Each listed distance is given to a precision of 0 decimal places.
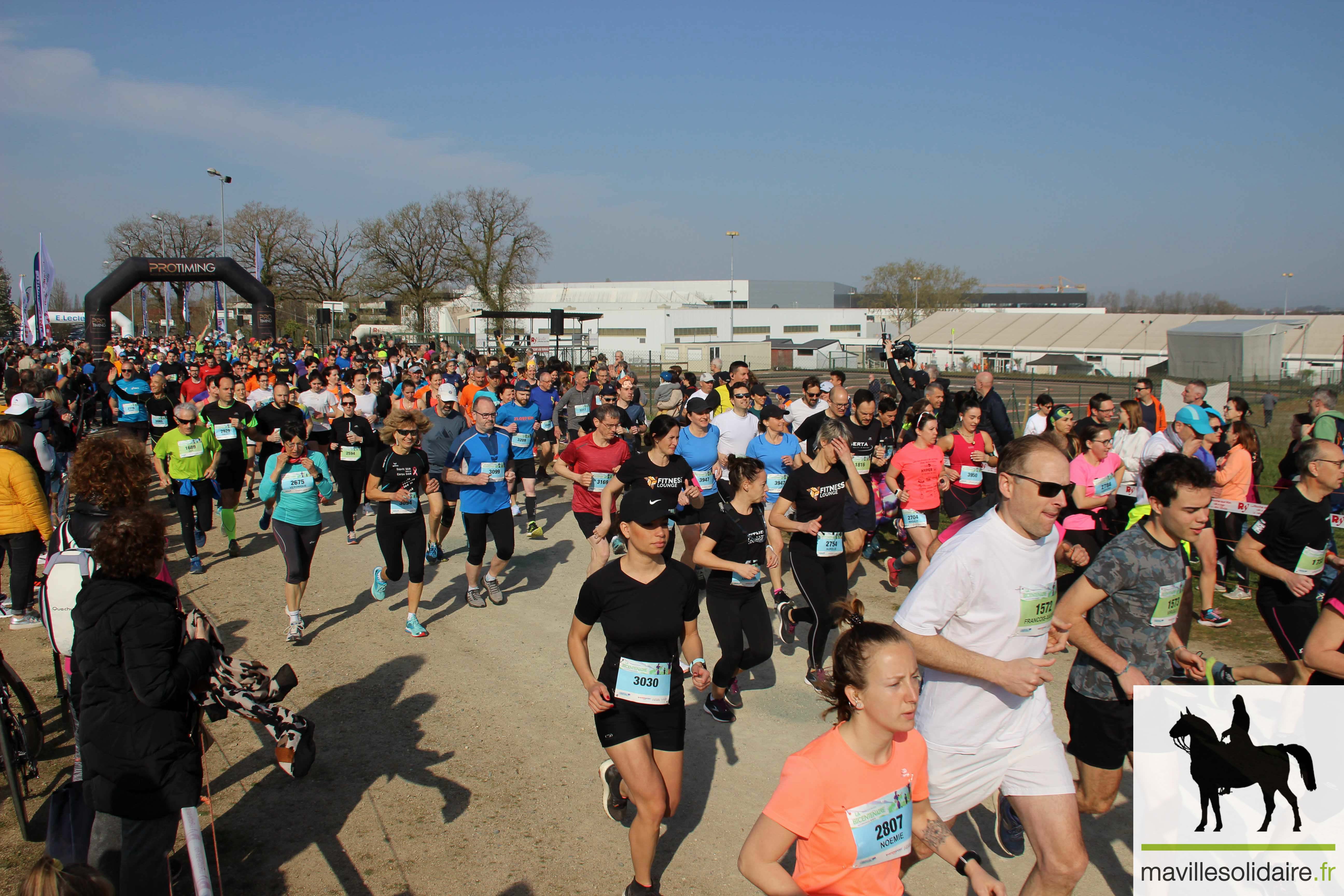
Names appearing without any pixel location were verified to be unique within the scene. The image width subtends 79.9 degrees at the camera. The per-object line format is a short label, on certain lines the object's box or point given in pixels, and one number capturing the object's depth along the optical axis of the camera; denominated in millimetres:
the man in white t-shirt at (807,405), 10227
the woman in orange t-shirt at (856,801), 2303
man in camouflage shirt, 3387
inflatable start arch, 28156
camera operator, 11039
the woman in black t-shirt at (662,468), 6367
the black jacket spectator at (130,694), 3016
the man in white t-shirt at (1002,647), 3016
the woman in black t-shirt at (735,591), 5270
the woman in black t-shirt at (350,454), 9789
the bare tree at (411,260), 53594
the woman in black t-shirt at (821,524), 5672
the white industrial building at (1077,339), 42094
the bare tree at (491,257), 54625
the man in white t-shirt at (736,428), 8117
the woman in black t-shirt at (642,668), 3508
